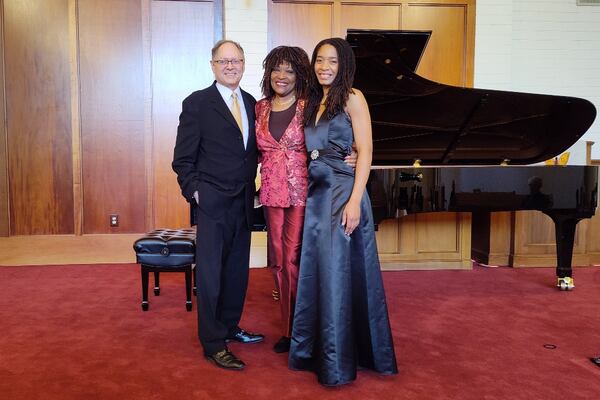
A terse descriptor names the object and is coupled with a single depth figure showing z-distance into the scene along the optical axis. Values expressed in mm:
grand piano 3619
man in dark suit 2424
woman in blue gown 2262
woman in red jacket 2412
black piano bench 3371
